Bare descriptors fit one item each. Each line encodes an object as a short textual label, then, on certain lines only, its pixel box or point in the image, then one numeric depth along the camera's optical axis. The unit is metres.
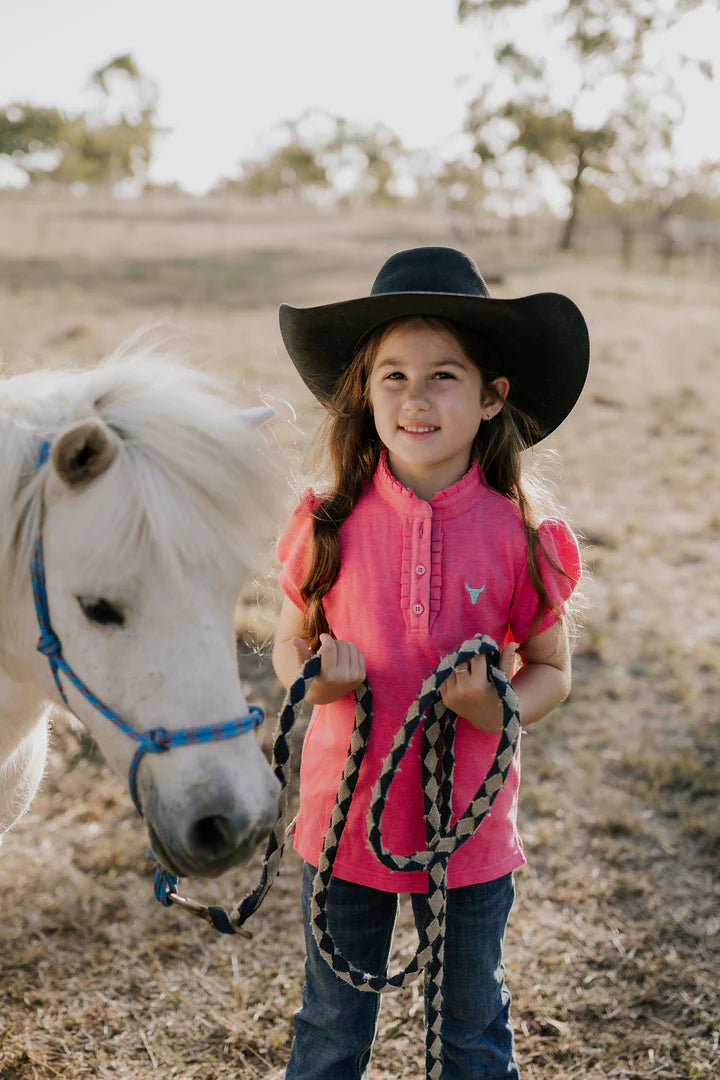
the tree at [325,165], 59.22
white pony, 1.39
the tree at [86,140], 48.94
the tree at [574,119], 30.30
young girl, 1.74
